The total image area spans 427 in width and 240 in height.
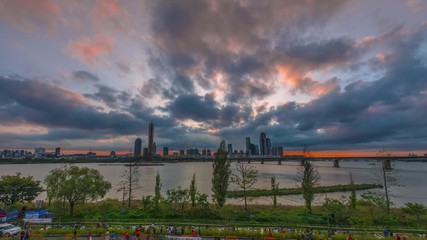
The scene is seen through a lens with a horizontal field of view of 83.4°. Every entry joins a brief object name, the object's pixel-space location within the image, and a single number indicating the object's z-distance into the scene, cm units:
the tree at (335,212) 4712
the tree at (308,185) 5762
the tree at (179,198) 5412
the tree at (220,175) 5494
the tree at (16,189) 5509
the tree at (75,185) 5159
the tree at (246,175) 6378
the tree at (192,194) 5526
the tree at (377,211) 4666
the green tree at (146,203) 5454
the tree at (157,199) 5256
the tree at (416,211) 4819
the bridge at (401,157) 17384
